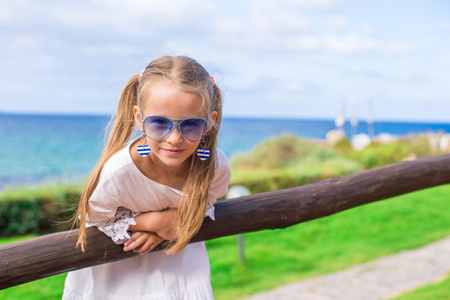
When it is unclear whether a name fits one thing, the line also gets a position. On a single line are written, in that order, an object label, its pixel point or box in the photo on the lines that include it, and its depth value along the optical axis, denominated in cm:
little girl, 164
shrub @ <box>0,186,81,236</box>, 691
